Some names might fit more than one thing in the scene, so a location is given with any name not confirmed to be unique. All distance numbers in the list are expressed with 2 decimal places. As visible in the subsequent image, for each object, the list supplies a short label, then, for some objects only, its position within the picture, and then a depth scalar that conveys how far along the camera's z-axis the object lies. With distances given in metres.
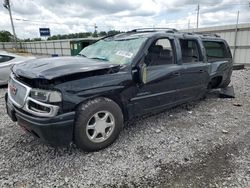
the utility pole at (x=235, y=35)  12.24
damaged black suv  2.64
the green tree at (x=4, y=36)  58.74
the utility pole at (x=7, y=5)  27.16
